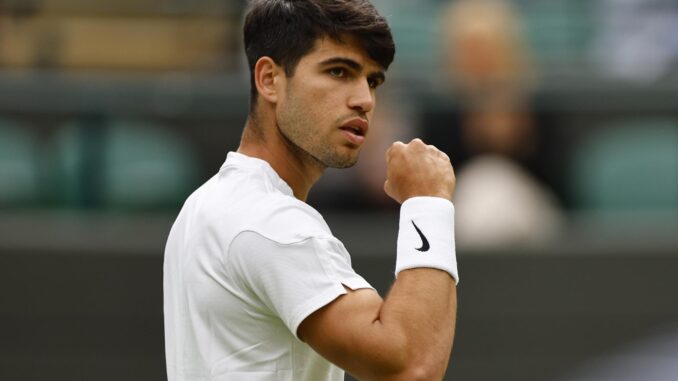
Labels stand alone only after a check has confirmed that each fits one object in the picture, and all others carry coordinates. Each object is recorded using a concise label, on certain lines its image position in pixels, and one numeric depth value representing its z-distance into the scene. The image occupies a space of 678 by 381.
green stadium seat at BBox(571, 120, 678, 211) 15.55
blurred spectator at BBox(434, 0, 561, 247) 14.61
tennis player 5.62
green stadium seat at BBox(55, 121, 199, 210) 15.10
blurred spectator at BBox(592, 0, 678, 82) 17.97
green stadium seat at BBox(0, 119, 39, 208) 15.16
